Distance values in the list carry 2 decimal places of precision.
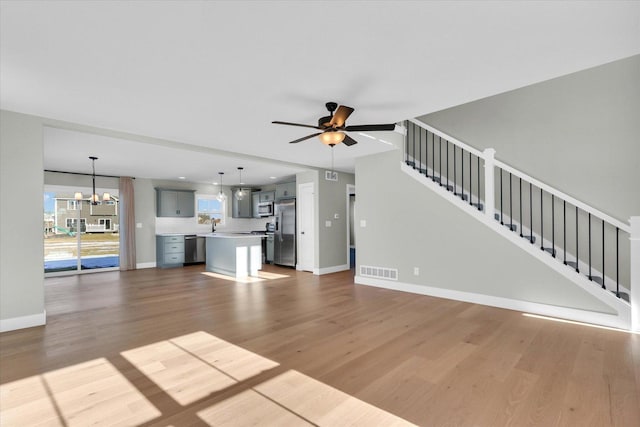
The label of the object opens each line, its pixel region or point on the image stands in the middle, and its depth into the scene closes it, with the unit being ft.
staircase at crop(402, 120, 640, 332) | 13.38
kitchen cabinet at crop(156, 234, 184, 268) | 28.09
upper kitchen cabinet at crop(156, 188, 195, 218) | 28.55
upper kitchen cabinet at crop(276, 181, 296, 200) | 26.89
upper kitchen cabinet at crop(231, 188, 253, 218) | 32.94
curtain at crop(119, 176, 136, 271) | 26.37
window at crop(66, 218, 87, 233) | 25.02
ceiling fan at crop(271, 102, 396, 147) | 10.58
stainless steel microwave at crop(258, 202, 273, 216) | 30.45
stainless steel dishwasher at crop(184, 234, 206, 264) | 29.14
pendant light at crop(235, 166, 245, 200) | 26.08
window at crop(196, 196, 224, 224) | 32.35
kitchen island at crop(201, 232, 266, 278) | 22.41
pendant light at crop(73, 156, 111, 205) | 20.32
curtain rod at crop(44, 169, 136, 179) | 23.67
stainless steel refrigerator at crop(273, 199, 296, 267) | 26.55
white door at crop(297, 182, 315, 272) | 24.93
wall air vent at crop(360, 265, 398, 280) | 18.33
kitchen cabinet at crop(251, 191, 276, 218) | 30.77
